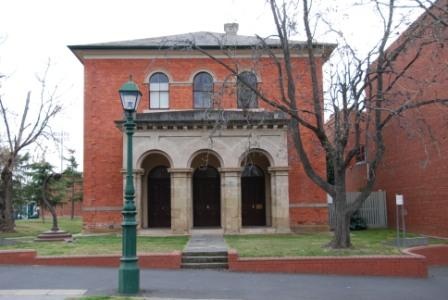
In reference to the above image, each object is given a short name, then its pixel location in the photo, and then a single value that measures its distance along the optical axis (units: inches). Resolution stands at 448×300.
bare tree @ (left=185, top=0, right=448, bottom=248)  694.5
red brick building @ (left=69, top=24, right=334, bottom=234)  1158.3
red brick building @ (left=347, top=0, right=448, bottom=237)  973.2
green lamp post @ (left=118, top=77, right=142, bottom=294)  473.7
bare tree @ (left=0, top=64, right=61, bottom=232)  1299.2
